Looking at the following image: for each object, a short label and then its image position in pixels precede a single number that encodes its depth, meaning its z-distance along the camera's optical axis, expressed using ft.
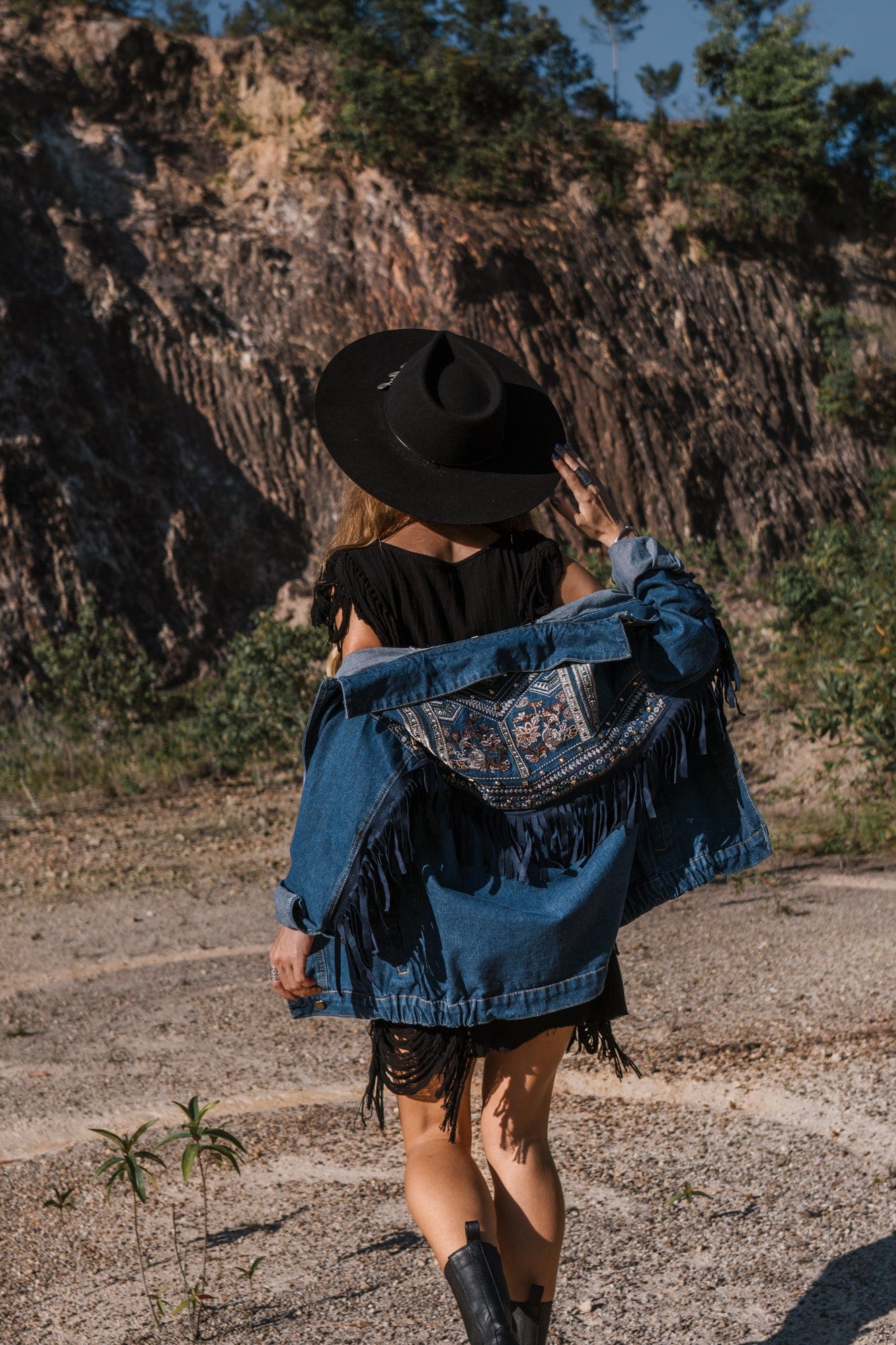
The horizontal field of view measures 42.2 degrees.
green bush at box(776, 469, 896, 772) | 17.99
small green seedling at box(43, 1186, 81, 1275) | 8.48
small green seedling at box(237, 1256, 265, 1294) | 7.34
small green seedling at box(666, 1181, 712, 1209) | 8.01
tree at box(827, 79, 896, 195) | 50.78
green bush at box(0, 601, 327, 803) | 27.81
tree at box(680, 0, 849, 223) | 47.55
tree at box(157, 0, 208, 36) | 51.01
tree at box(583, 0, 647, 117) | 54.03
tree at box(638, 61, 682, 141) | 50.14
